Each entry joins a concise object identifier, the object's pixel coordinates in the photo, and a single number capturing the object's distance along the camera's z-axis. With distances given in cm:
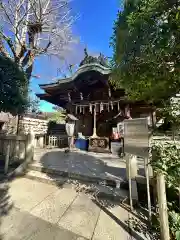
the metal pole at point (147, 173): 252
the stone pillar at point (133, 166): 355
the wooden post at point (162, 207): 206
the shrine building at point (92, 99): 908
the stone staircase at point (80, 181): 338
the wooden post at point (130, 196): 294
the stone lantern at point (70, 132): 890
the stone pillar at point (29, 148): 521
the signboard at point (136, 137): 262
